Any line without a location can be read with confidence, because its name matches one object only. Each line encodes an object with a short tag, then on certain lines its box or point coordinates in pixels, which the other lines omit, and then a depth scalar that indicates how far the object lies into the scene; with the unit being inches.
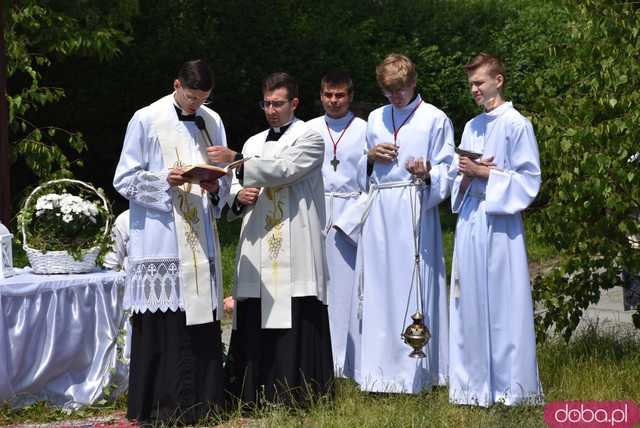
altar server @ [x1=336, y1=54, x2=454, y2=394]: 492.7
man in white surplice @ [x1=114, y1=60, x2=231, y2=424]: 450.0
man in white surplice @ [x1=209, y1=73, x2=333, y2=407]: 464.0
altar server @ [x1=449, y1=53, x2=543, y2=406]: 442.0
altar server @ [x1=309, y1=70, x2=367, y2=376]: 551.8
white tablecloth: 485.5
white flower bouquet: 499.4
